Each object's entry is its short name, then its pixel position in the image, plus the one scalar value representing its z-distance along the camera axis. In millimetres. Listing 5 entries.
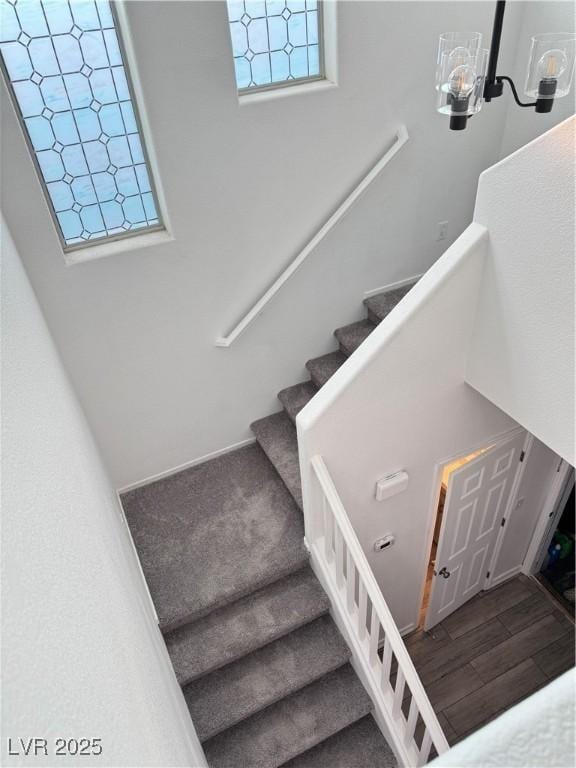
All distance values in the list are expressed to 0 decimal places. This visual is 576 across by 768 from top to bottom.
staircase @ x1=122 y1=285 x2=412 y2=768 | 3656
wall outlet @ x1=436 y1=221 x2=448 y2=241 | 4793
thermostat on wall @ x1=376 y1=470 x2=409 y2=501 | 3906
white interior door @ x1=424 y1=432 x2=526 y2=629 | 4535
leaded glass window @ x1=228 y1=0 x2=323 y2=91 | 3512
